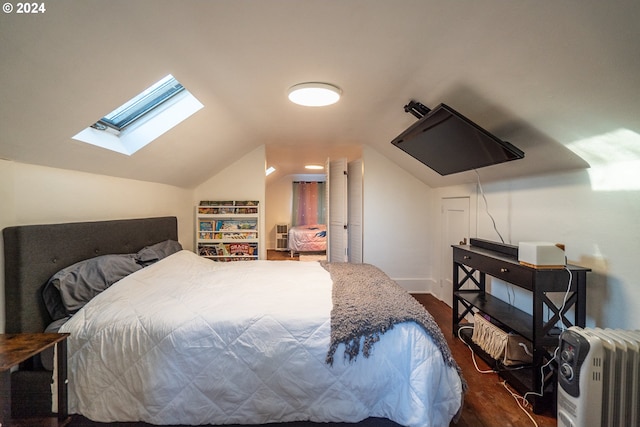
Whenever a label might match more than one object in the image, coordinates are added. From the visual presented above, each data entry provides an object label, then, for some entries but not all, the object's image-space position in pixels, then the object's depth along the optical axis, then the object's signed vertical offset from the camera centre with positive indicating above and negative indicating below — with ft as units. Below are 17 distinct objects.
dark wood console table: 5.36 -2.14
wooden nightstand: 3.21 -1.96
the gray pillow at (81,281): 4.86 -1.39
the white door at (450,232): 10.21 -0.83
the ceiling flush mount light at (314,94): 6.14 +2.77
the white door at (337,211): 13.55 +0.01
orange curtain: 25.00 +0.84
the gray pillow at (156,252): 7.03 -1.19
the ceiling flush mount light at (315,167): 19.67 +3.31
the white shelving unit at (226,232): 11.59 -0.93
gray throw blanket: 4.53 -1.89
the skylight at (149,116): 6.54 +2.42
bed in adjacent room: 21.12 -2.35
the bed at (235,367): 4.47 -2.61
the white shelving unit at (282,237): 24.27 -2.36
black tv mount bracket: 6.90 +2.69
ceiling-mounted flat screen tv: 5.63 +1.70
